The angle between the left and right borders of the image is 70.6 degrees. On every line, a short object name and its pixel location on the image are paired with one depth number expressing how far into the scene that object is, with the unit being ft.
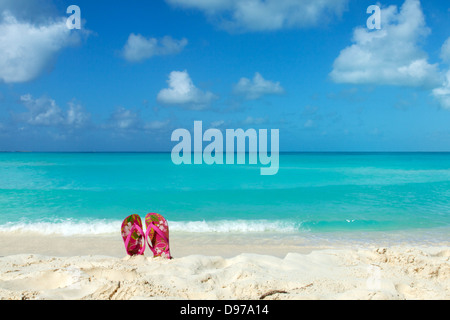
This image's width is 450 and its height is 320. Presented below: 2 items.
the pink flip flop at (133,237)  14.14
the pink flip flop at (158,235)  14.32
